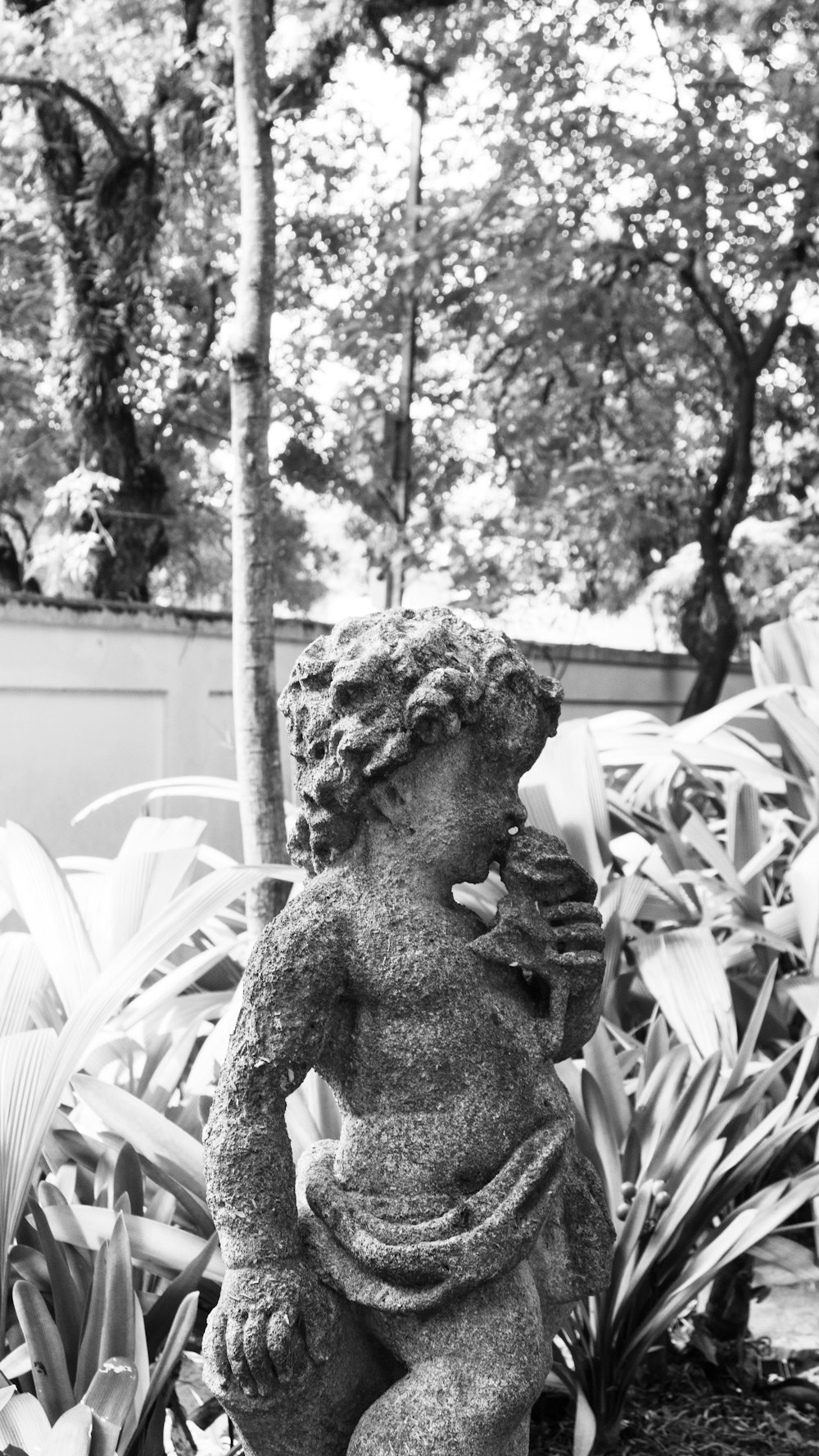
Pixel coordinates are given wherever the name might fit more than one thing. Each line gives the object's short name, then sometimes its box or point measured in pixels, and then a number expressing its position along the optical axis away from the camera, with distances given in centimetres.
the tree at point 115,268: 645
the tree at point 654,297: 644
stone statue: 120
